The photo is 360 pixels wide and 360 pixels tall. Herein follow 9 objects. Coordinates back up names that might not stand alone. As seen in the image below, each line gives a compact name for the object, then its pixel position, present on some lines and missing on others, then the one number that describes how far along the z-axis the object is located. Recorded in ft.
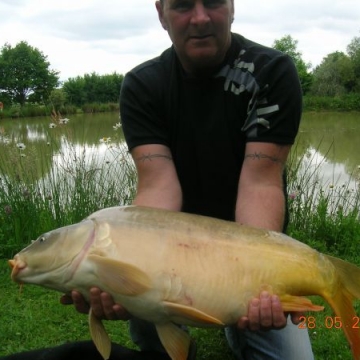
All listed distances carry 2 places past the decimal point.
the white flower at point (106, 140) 12.50
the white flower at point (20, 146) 11.23
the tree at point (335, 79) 87.30
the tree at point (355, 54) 90.07
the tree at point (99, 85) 72.54
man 5.04
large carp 3.65
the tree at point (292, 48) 132.01
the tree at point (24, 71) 97.25
